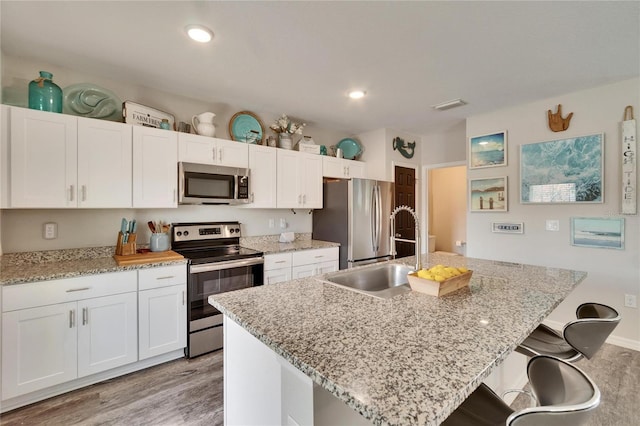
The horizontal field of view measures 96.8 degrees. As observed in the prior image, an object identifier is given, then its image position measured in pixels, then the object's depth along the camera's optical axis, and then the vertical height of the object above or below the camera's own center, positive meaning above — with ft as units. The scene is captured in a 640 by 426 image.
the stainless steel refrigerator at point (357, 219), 11.51 -0.31
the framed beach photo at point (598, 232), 8.87 -0.69
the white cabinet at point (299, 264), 9.63 -1.91
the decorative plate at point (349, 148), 14.34 +3.23
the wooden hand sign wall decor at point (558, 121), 9.70 +3.11
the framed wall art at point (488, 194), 11.21 +0.68
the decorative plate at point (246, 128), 10.69 +3.24
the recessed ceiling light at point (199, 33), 6.10 +3.96
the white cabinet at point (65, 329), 5.87 -2.65
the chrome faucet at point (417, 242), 5.62 -0.63
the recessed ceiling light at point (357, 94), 9.41 +3.99
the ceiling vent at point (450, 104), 10.21 +3.96
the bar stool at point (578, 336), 4.17 -1.97
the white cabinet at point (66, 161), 6.53 +1.27
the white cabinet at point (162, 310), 7.36 -2.63
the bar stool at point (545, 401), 2.36 -1.83
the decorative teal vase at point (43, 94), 6.86 +2.89
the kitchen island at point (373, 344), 2.17 -1.35
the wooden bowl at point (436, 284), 4.49 -1.20
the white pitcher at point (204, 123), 9.39 +2.95
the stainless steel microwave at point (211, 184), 8.78 +0.91
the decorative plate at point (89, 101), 7.72 +3.09
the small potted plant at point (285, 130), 11.31 +3.32
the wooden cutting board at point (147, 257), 7.31 -1.25
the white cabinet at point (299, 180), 11.13 +1.30
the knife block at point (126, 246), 8.08 -0.97
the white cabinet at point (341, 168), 12.58 +2.04
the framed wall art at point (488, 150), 11.18 +2.48
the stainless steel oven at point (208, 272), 8.11 -1.84
